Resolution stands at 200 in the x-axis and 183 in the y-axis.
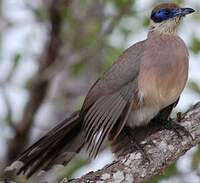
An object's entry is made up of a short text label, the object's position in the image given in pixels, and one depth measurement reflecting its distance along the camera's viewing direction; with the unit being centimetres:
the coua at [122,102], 1041
